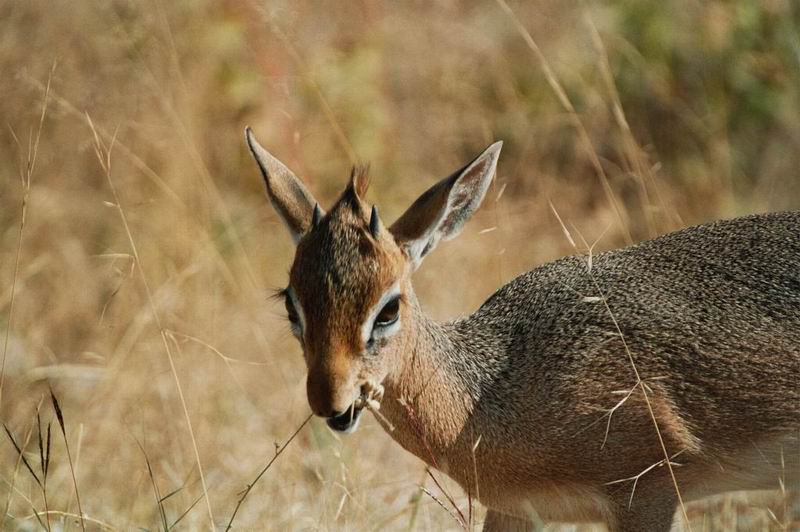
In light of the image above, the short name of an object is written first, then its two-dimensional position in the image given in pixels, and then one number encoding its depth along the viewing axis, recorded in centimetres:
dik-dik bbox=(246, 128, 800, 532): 871
